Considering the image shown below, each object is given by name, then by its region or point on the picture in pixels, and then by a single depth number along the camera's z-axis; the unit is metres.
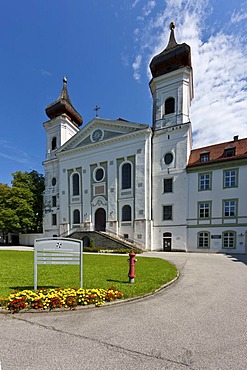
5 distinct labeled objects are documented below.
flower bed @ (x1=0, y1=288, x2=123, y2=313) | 4.99
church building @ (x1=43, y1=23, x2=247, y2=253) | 22.69
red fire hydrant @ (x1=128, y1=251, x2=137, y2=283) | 7.25
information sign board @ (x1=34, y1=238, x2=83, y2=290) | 6.20
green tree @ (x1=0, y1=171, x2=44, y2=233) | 32.62
